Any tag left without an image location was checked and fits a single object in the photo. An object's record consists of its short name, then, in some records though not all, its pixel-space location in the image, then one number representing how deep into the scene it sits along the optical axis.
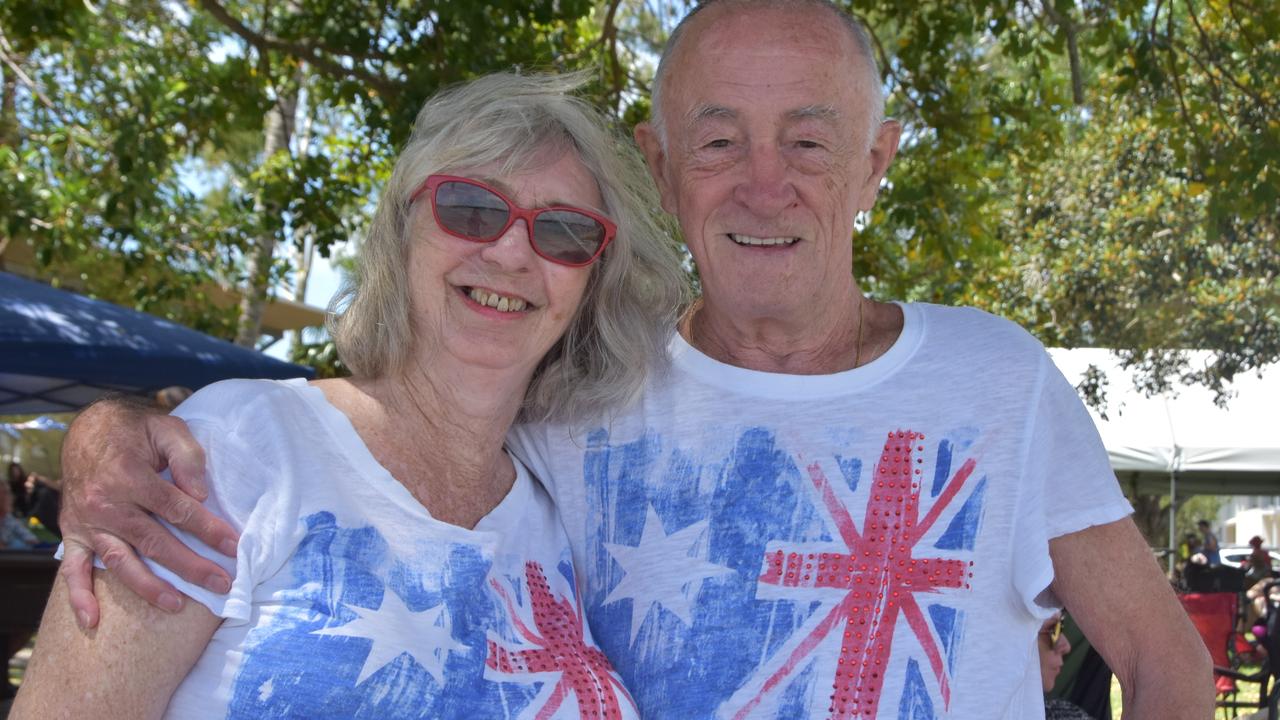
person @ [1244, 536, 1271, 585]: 13.46
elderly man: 1.88
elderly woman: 1.60
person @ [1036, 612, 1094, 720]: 4.07
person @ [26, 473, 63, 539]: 12.27
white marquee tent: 12.21
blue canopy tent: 6.18
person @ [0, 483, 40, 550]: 8.98
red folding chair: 8.37
